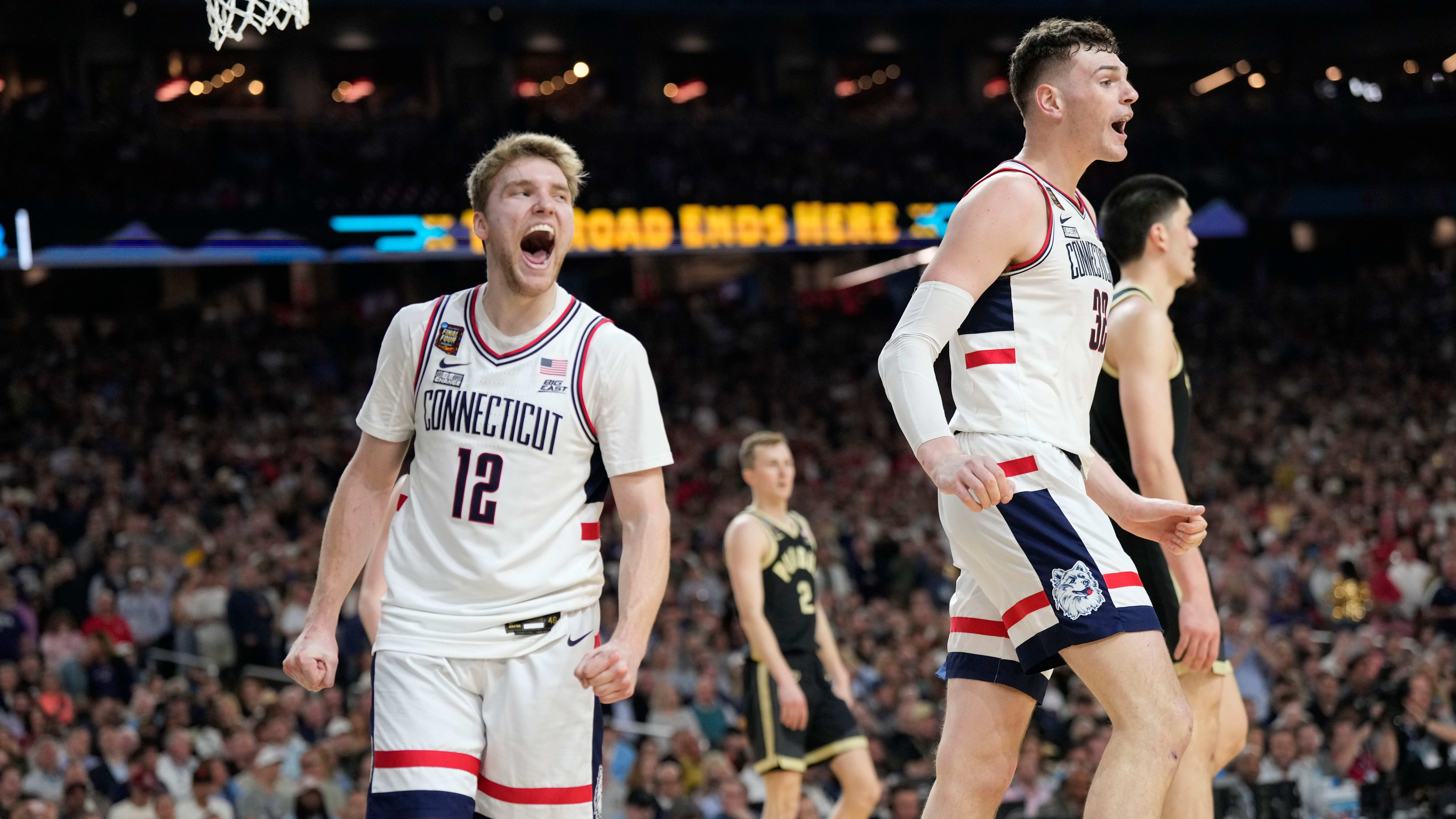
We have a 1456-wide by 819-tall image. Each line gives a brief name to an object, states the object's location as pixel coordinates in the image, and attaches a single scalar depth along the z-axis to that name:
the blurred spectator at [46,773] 10.71
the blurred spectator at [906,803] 10.00
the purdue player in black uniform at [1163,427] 5.04
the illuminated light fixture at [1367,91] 28.91
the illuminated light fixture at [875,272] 29.97
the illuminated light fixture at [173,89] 28.14
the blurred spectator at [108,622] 13.52
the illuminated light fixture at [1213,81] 35.09
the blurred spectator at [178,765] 10.96
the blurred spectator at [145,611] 13.92
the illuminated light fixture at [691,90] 32.53
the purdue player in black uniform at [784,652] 7.94
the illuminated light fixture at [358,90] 30.11
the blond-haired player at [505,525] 3.99
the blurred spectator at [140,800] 10.16
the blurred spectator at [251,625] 13.50
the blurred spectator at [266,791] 10.48
